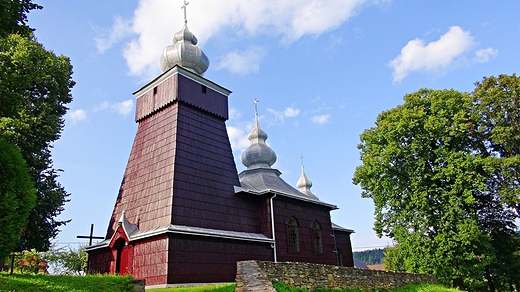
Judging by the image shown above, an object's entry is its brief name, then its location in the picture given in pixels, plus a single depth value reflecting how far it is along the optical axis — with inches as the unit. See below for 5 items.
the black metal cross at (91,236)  968.8
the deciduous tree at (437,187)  810.8
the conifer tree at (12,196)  322.0
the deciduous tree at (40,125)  725.3
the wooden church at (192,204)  644.7
